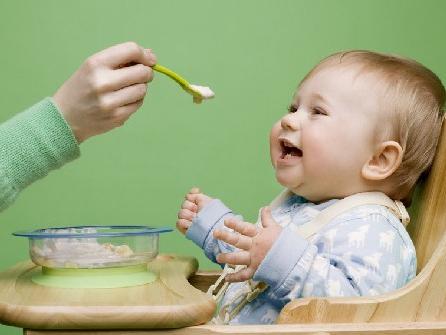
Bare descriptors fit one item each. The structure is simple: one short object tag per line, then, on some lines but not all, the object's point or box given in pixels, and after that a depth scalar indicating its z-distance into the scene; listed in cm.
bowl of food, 123
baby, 123
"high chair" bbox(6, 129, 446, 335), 115
